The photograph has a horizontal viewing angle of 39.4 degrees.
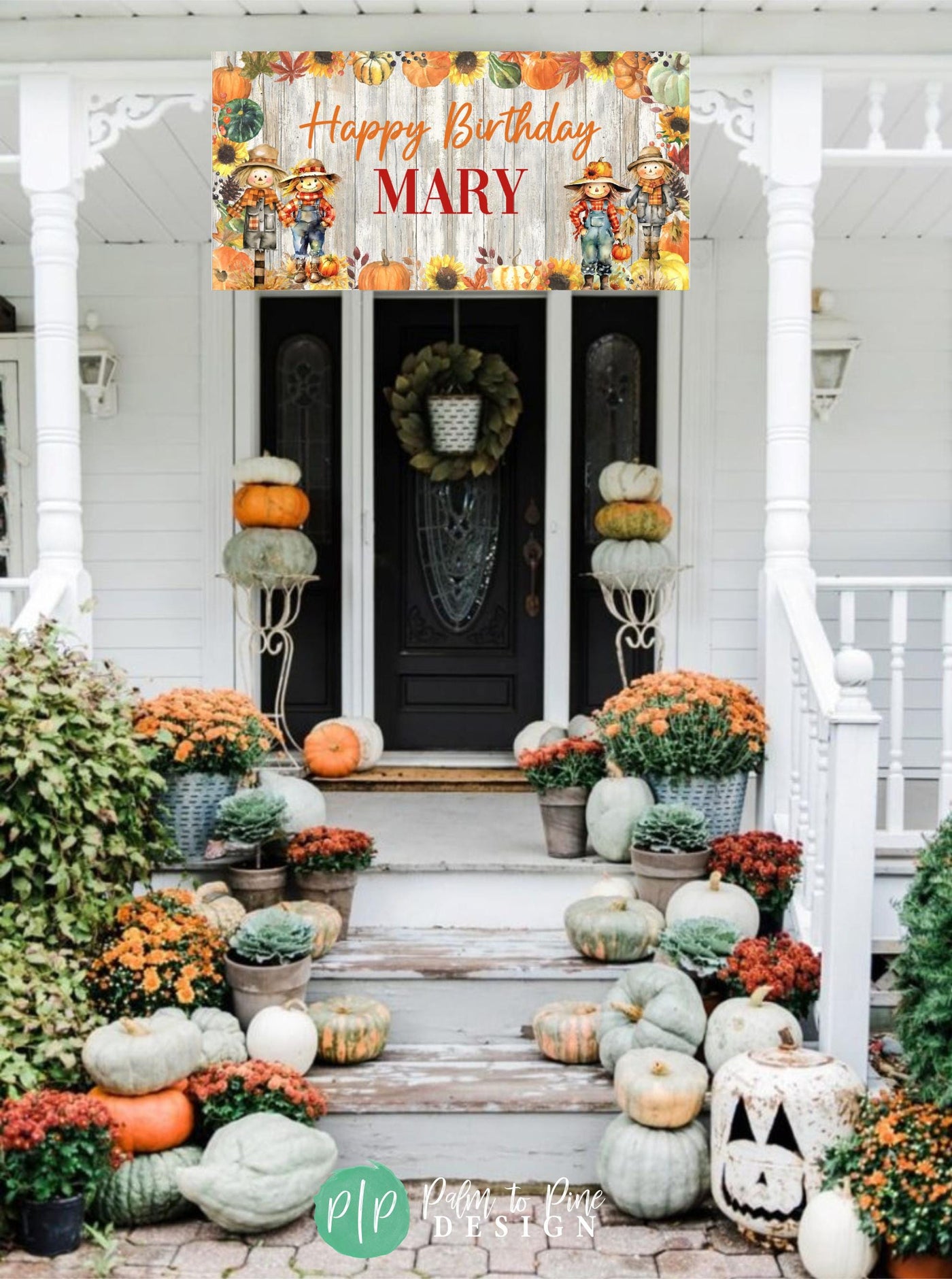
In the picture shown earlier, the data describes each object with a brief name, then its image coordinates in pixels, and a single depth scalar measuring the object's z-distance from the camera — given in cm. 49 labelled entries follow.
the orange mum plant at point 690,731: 418
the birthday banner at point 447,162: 429
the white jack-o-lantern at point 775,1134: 309
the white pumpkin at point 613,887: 407
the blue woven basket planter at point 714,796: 423
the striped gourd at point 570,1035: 362
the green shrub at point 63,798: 351
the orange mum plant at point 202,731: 408
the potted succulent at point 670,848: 402
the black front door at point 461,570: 604
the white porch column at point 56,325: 441
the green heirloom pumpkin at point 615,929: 388
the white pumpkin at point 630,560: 560
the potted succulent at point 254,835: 400
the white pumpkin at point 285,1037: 346
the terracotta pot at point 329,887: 405
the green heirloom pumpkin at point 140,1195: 317
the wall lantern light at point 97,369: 580
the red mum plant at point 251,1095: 331
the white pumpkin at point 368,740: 566
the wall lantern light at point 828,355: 574
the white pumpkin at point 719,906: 380
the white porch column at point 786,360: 434
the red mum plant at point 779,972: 354
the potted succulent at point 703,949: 358
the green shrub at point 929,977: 304
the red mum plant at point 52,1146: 300
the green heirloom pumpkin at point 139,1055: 323
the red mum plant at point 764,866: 393
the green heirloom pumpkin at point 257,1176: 310
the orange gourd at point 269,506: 564
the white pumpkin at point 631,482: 567
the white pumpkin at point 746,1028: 337
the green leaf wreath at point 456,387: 586
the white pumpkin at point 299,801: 432
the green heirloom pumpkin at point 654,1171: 319
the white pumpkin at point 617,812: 423
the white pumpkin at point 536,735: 552
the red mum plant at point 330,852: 402
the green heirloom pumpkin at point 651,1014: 344
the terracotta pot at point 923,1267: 292
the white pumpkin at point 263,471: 565
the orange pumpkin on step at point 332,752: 550
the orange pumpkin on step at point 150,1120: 324
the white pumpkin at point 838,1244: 293
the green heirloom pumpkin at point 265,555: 557
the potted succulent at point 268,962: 360
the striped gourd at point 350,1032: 361
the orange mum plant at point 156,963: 349
